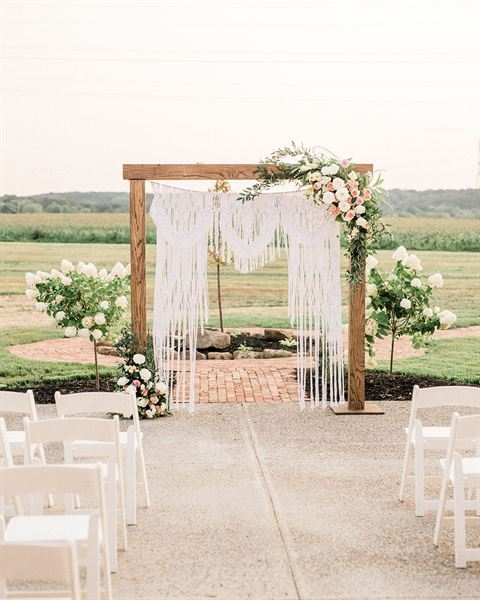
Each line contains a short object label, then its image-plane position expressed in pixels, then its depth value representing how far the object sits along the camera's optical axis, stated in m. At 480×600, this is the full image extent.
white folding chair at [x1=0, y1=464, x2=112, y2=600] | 3.63
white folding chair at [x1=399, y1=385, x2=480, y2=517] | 5.56
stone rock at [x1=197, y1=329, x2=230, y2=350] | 12.01
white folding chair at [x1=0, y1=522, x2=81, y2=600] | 3.03
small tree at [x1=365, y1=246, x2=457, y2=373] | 9.85
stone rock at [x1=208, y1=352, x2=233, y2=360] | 11.71
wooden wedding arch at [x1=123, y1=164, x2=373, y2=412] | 8.09
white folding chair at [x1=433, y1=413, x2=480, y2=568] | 4.79
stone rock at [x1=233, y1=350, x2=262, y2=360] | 11.74
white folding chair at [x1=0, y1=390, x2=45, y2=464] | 5.70
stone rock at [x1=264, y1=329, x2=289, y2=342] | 12.47
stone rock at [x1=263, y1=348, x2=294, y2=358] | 11.77
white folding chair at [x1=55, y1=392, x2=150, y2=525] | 5.48
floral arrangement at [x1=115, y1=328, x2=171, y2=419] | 8.18
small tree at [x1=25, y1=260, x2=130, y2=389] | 9.36
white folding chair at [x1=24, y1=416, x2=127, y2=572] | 4.69
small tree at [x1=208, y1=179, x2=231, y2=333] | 11.10
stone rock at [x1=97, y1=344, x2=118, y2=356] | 12.07
